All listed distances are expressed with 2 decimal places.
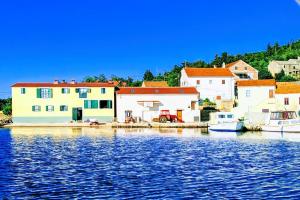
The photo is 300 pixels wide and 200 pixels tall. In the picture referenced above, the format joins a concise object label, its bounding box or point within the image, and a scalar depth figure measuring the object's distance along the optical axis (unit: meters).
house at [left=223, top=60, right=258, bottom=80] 112.22
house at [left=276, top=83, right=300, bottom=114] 73.31
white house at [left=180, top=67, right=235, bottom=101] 87.69
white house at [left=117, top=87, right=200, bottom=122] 73.94
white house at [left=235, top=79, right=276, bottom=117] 78.31
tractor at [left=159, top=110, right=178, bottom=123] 73.25
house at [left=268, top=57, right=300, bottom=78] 150.00
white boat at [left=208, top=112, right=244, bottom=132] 63.16
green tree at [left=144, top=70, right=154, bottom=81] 135.74
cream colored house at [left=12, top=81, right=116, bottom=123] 73.94
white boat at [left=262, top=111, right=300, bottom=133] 60.19
